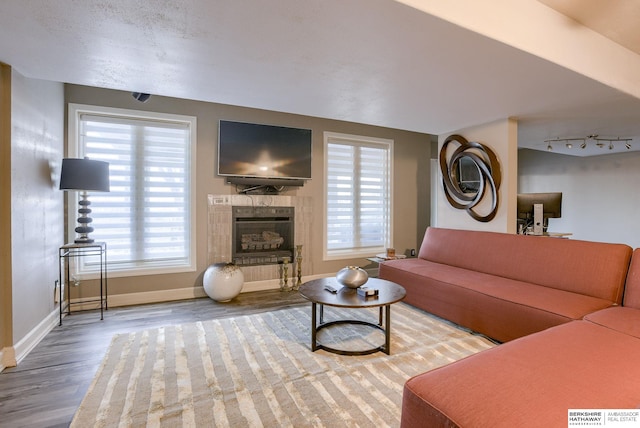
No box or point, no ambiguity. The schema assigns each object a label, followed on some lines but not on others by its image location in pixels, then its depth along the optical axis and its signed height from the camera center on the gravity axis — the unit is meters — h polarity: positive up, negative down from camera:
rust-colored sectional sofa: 1.12 -0.68
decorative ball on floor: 3.61 -0.86
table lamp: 2.88 +0.29
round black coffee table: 2.23 -0.67
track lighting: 4.73 +1.23
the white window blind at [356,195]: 4.84 +0.30
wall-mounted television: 3.96 +0.80
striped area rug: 1.66 -1.12
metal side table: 3.10 -0.56
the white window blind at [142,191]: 3.53 +0.25
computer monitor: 4.10 +0.11
